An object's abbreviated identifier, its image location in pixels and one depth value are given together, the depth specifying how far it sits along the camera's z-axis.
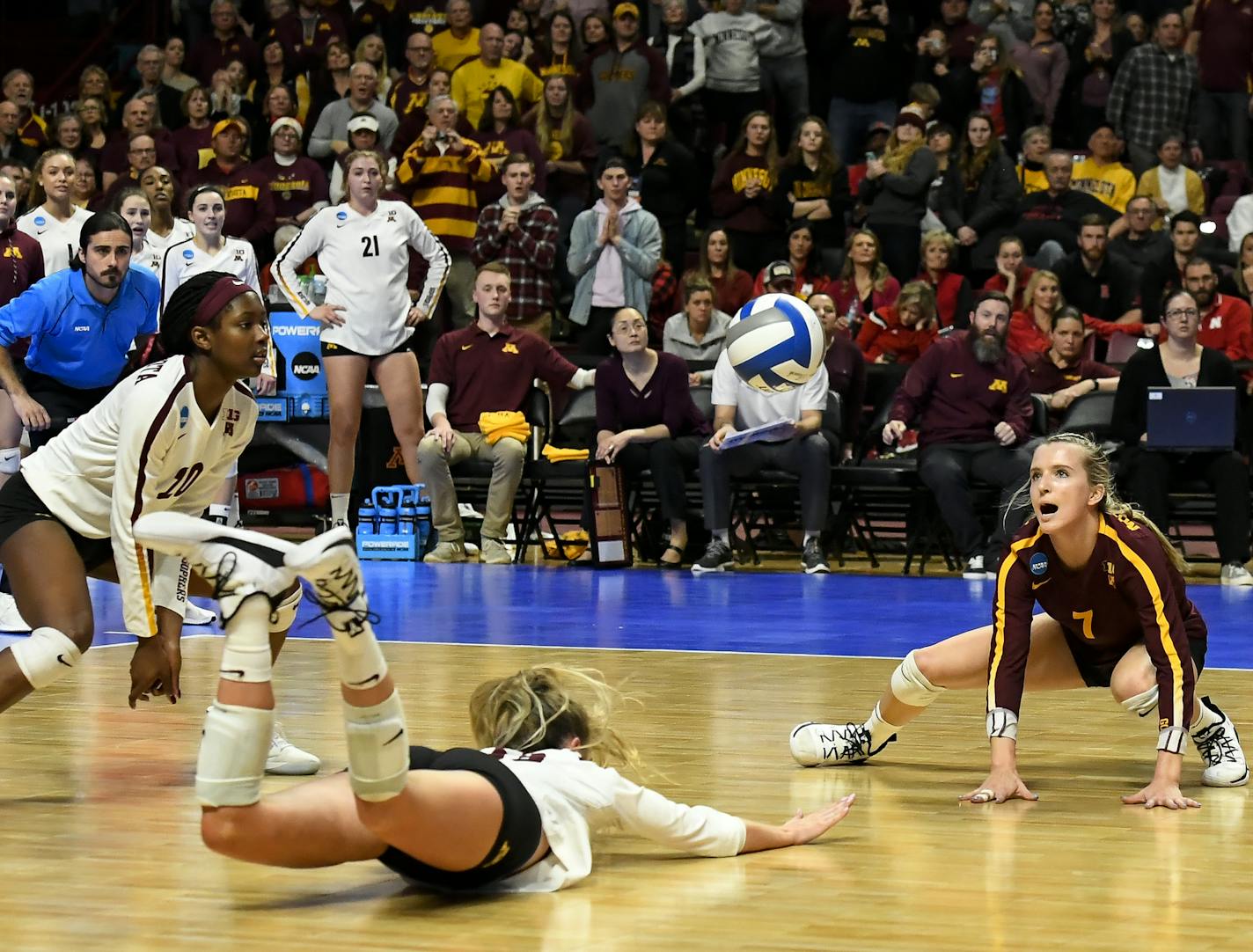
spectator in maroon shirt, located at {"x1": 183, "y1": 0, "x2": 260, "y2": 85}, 17.09
